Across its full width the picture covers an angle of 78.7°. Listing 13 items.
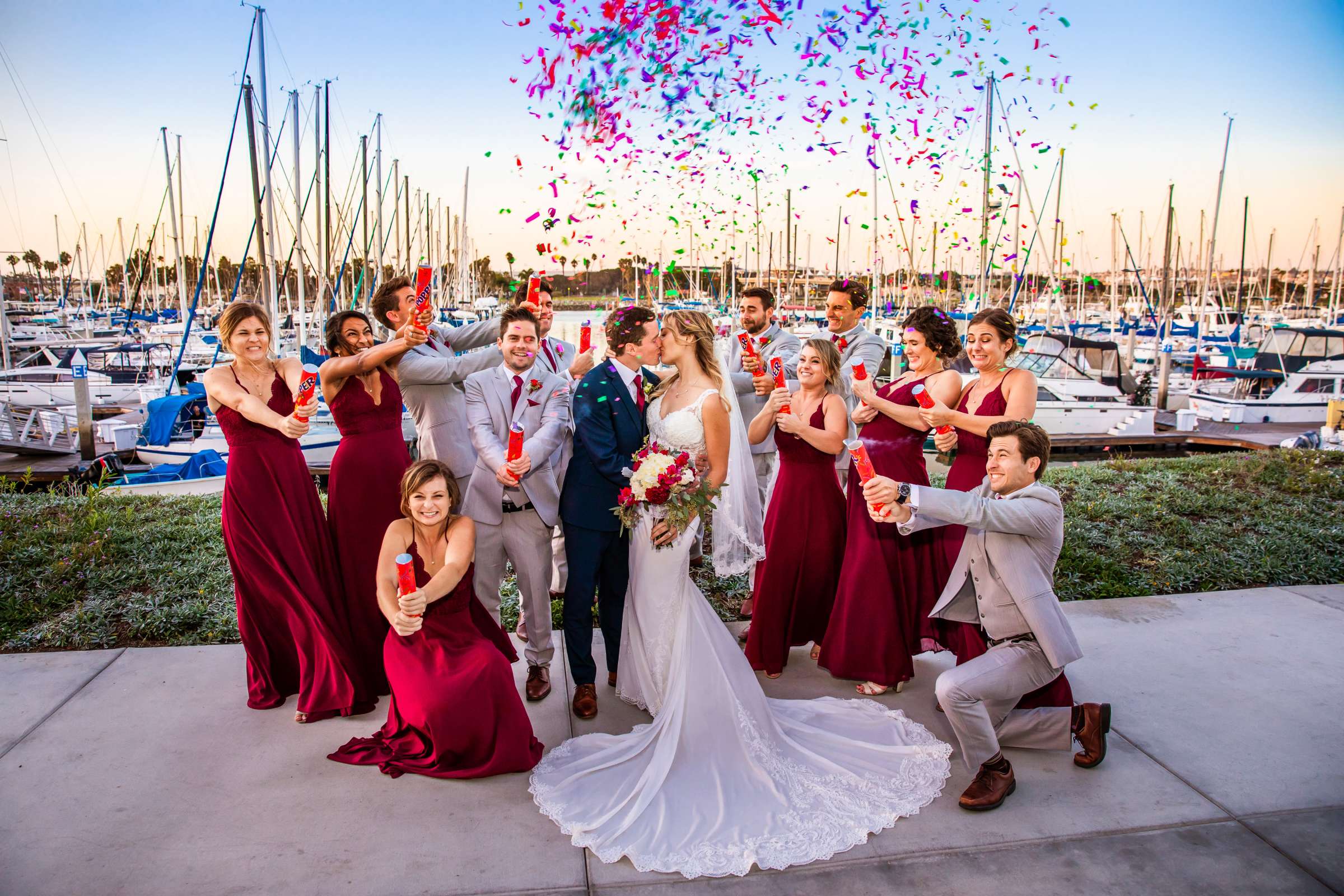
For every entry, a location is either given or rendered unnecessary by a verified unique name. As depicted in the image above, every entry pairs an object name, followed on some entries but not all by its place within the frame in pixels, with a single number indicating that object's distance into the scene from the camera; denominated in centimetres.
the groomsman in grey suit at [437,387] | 498
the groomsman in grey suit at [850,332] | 572
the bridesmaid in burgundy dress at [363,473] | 460
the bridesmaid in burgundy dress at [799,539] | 500
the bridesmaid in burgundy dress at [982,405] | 464
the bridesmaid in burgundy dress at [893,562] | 474
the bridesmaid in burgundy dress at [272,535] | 436
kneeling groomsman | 367
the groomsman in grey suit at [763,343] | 636
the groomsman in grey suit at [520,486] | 473
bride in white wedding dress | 340
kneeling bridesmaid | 382
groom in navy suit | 441
